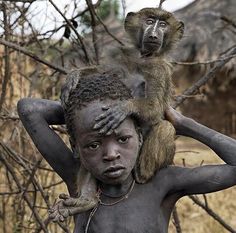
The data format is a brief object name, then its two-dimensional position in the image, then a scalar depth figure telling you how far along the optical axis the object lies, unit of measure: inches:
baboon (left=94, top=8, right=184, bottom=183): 71.5
